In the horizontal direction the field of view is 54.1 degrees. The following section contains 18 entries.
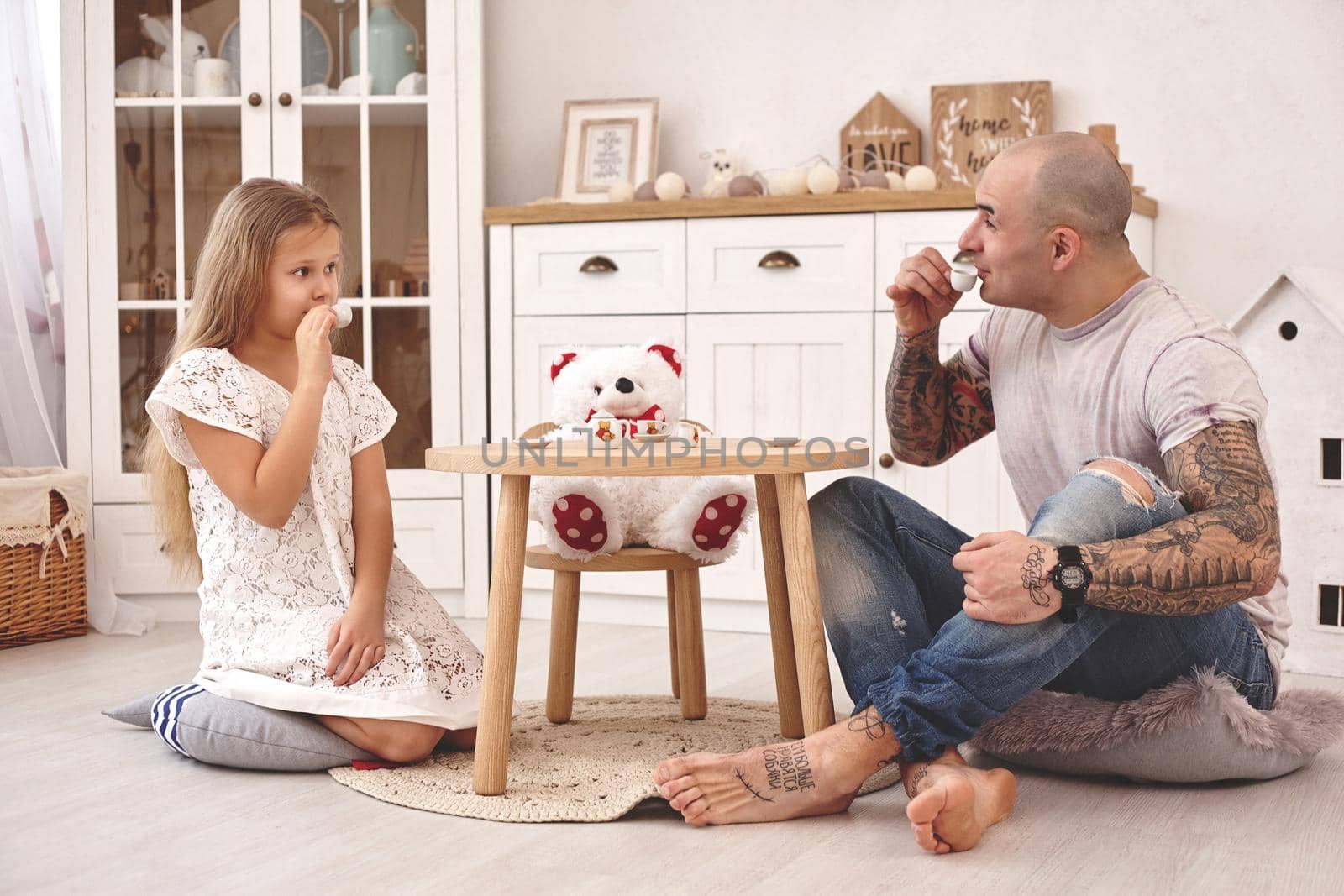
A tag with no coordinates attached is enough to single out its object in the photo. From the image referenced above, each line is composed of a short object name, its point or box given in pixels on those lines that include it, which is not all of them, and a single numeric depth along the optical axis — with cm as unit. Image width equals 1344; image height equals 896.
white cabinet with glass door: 297
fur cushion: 154
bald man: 135
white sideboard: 270
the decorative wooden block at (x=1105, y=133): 275
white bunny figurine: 298
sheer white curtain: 290
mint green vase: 302
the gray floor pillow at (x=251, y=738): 170
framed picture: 318
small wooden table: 149
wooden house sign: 303
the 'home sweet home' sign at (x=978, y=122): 292
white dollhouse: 232
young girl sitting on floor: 171
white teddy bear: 185
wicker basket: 264
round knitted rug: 152
